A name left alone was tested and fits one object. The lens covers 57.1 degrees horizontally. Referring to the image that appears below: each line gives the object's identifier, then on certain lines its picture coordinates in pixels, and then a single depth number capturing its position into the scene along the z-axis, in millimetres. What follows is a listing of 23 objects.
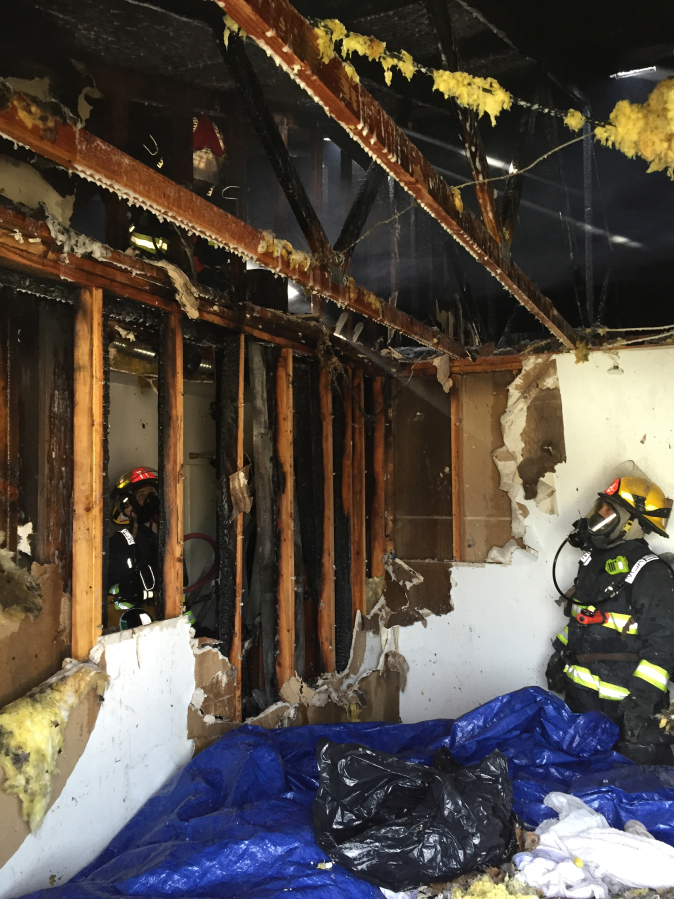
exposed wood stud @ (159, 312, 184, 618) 2572
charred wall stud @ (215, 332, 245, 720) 2902
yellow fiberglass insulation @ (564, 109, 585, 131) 1752
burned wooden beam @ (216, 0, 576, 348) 1046
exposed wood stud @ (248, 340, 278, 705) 3252
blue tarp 1919
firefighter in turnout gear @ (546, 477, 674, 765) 3041
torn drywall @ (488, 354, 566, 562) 4035
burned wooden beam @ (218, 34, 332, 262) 1755
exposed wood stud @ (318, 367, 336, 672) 3738
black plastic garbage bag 1994
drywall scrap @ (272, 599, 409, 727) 3387
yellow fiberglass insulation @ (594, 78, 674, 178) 1485
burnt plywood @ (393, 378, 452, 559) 4371
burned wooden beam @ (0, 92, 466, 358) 1338
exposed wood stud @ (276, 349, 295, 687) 3305
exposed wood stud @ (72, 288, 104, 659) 2164
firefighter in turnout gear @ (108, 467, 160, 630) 3102
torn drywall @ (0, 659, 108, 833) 1831
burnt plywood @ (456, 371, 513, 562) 4184
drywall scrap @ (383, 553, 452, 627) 4344
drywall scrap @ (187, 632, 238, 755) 2662
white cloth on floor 2053
